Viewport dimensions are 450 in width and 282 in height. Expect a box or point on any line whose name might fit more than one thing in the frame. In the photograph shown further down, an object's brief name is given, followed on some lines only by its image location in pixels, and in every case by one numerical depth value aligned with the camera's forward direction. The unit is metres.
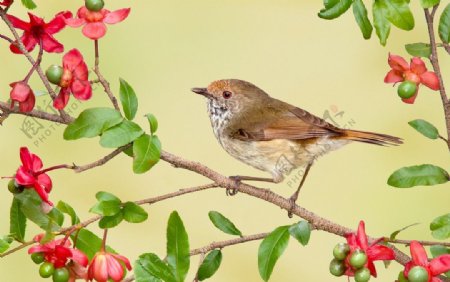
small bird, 3.53
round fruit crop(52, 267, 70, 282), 3.36
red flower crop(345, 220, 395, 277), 3.37
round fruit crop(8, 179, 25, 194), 3.38
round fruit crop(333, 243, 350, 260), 3.37
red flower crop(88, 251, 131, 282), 3.36
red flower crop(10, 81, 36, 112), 3.37
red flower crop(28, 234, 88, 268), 3.36
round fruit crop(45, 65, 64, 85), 3.37
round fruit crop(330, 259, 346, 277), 3.37
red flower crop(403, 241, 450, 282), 3.37
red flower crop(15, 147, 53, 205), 3.37
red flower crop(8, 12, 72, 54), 3.39
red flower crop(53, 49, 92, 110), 3.37
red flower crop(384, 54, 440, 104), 3.41
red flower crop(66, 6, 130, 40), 3.37
